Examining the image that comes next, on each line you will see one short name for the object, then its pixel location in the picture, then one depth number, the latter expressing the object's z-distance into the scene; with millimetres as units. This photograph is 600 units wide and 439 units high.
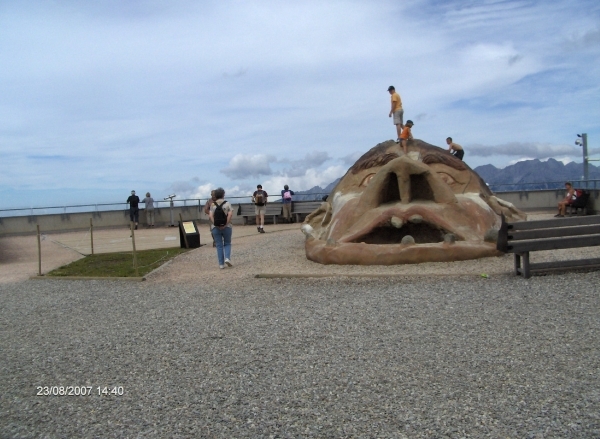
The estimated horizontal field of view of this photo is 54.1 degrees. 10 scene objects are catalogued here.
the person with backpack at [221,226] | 11672
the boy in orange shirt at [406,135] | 12499
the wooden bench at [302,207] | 24938
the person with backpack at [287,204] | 24750
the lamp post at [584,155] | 23450
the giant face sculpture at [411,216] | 10047
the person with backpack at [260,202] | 20266
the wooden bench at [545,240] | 8383
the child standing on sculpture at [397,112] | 13648
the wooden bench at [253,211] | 24688
